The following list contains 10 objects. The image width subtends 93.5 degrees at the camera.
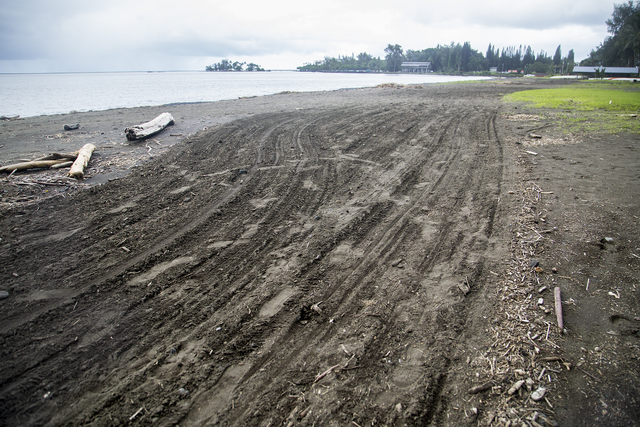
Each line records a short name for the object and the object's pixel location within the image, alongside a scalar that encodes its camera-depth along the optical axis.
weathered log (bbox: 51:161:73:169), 6.94
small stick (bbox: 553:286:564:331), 2.69
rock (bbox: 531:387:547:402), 2.10
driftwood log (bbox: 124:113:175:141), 9.46
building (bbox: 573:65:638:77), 57.59
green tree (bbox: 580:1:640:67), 63.65
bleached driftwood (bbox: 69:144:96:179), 6.44
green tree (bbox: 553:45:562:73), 123.62
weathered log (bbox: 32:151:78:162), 7.43
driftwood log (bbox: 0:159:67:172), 6.62
